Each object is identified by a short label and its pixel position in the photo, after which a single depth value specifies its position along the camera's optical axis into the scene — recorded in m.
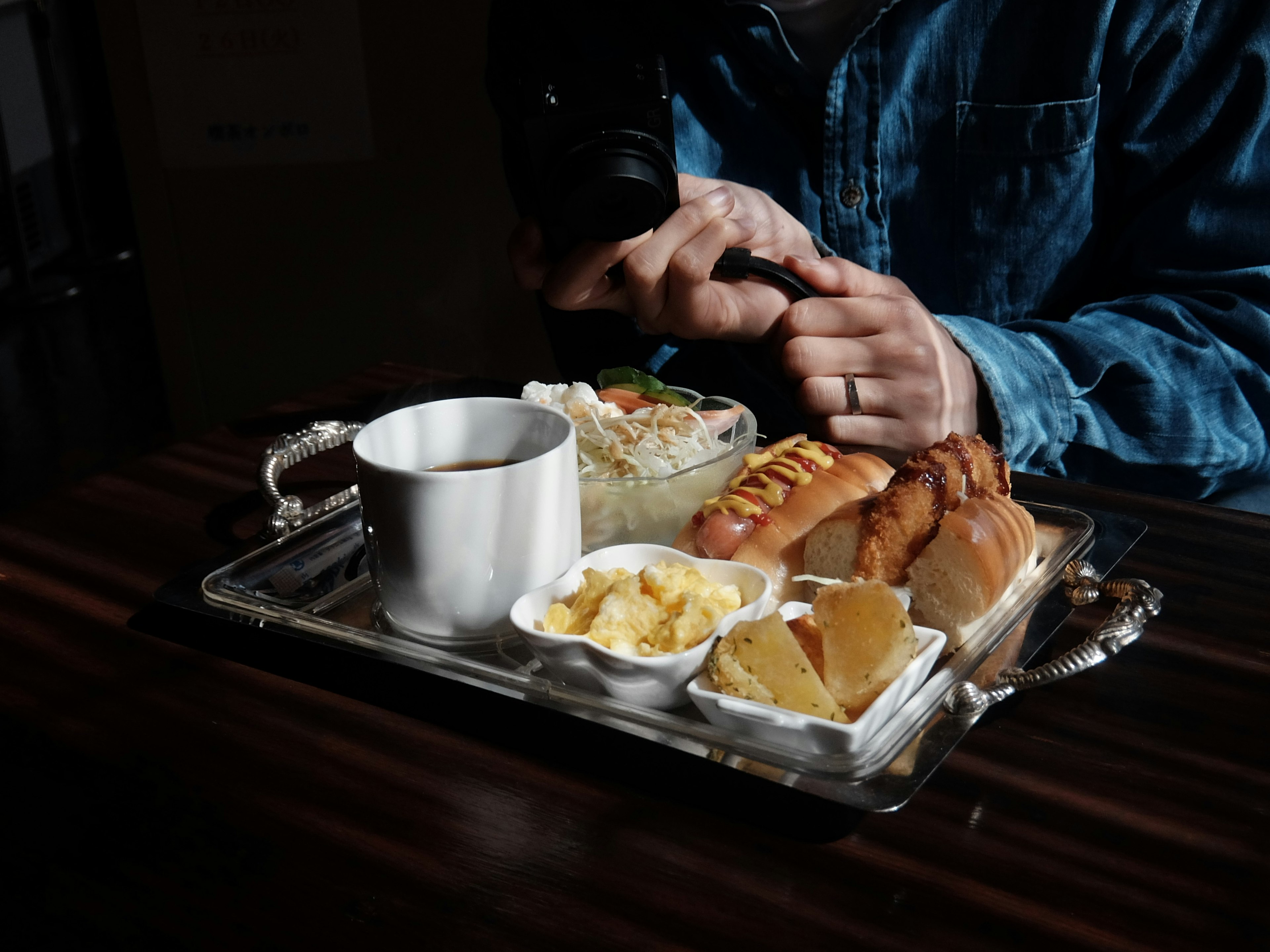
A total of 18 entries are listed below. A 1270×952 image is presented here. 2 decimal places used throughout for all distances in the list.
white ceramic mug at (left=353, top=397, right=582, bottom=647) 0.80
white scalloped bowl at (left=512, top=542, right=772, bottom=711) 0.71
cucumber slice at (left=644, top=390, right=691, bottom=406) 1.26
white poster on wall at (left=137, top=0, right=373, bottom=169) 2.71
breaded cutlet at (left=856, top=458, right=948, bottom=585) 0.87
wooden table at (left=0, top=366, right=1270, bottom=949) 0.57
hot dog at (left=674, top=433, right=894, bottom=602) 0.93
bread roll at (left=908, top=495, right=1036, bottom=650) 0.82
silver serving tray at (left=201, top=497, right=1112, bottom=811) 0.65
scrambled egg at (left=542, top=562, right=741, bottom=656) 0.74
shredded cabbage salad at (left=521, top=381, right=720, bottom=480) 1.09
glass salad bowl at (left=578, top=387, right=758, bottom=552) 1.02
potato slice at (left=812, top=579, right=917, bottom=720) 0.69
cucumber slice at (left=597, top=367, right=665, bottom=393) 1.33
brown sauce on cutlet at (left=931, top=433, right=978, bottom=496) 0.98
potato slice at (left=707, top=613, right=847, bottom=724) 0.67
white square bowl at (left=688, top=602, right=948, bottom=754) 0.65
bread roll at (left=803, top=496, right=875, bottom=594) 0.90
